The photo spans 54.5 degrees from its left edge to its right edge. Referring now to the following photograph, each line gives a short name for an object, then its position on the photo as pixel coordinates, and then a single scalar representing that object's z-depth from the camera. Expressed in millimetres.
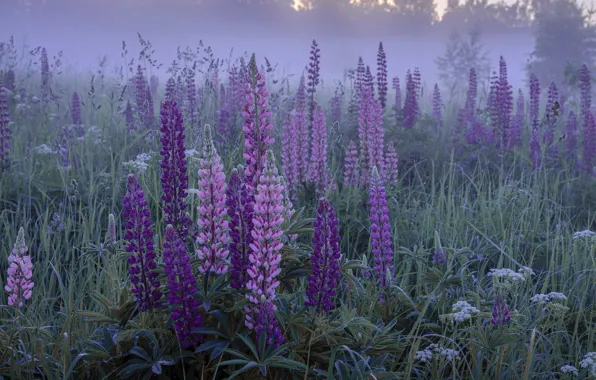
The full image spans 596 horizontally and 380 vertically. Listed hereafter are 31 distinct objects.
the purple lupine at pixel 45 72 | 8555
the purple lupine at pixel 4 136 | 5586
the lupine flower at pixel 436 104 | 9185
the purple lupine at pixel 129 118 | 7223
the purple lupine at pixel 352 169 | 5249
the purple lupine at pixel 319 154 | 5000
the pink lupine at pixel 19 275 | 2734
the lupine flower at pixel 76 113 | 7500
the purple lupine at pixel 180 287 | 2318
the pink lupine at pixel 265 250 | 2268
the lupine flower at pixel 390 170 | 5381
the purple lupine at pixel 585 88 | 8148
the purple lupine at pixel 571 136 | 7340
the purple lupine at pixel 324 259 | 2457
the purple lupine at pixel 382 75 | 7238
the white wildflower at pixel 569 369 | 2805
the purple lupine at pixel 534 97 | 7758
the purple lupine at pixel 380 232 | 3178
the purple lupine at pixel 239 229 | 2421
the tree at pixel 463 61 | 35438
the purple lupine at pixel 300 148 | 5020
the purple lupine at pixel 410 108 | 7445
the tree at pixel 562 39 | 26141
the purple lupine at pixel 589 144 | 6660
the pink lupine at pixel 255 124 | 2605
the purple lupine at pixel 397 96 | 7805
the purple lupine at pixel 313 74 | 6363
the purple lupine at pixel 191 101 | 6922
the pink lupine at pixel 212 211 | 2407
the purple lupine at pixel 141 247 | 2479
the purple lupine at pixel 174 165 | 2699
